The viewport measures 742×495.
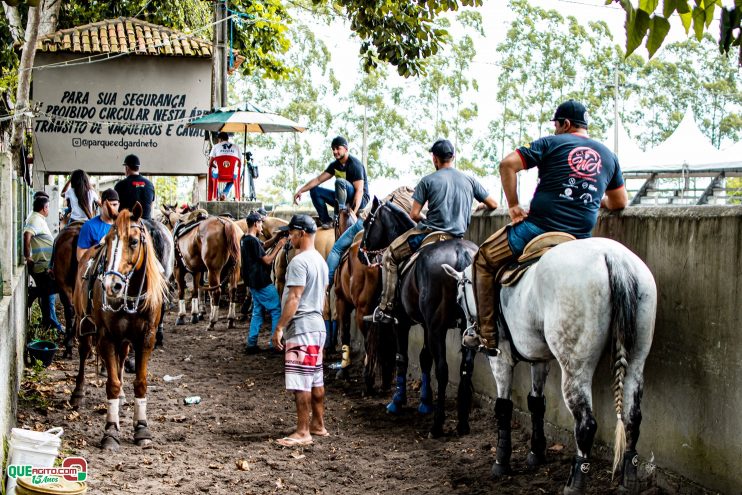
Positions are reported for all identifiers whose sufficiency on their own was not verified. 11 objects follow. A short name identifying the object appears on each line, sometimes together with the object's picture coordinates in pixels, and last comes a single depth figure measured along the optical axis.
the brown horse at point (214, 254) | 15.59
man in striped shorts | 8.20
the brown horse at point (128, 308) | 7.79
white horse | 5.68
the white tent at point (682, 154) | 28.95
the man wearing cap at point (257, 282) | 13.49
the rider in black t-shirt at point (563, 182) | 6.54
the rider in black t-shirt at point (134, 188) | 12.20
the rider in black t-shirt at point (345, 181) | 12.73
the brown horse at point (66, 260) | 11.45
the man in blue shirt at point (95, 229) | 10.08
